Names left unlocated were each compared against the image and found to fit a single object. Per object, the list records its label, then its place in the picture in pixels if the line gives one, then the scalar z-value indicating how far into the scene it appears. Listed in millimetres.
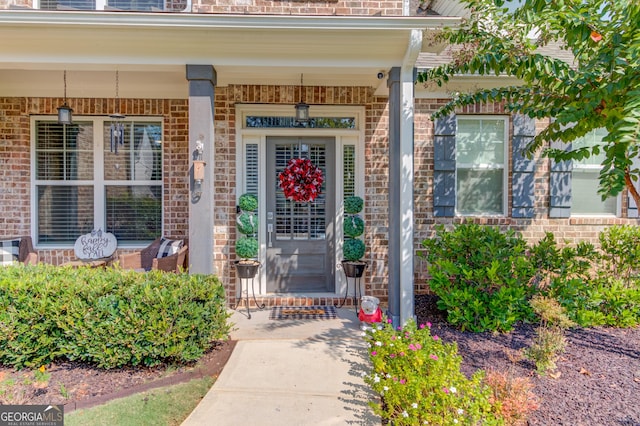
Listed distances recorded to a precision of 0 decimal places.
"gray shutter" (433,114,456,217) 5188
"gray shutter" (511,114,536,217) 5219
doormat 4656
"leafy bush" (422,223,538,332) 4031
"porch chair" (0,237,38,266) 4824
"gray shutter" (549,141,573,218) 5258
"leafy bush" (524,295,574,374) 3180
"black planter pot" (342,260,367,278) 4684
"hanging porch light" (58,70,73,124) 4703
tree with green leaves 2475
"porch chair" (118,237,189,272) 4863
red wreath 4867
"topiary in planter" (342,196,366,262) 4715
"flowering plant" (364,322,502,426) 2350
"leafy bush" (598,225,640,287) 4527
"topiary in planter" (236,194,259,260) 4578
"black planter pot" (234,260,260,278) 4535
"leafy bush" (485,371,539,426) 2454
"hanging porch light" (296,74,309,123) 4660
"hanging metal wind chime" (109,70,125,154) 4682
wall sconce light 3871
